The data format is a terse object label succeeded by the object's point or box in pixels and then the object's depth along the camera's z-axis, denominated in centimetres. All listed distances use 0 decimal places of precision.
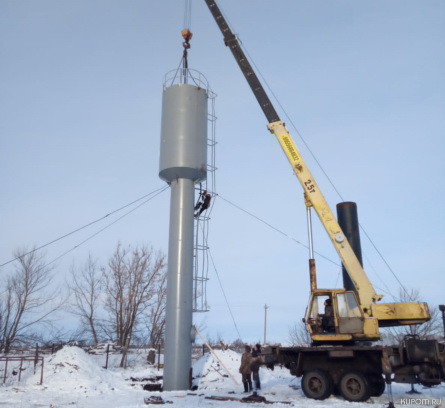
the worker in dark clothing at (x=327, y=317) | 1453
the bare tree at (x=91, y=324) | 3556
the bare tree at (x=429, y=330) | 4149
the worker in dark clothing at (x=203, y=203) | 1975
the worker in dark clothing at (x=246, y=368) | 1580
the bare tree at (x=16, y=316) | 2952
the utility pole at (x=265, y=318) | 5226
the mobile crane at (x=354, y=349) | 1334
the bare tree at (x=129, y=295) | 3444
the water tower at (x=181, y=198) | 1700
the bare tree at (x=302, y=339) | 6367
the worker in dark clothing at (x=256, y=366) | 1558
